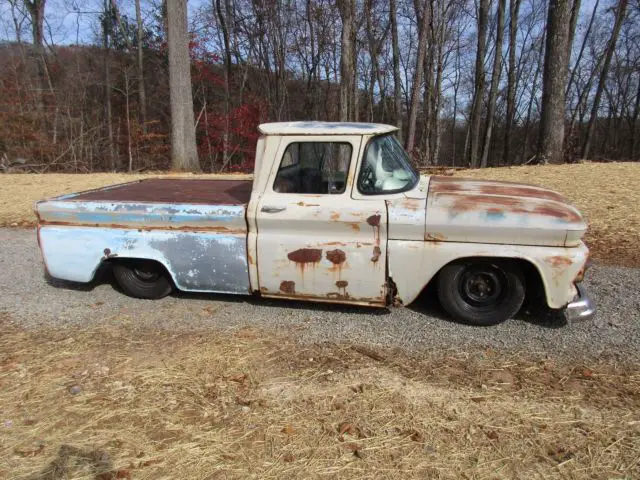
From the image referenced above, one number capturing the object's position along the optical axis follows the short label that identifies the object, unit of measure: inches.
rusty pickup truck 138.3
